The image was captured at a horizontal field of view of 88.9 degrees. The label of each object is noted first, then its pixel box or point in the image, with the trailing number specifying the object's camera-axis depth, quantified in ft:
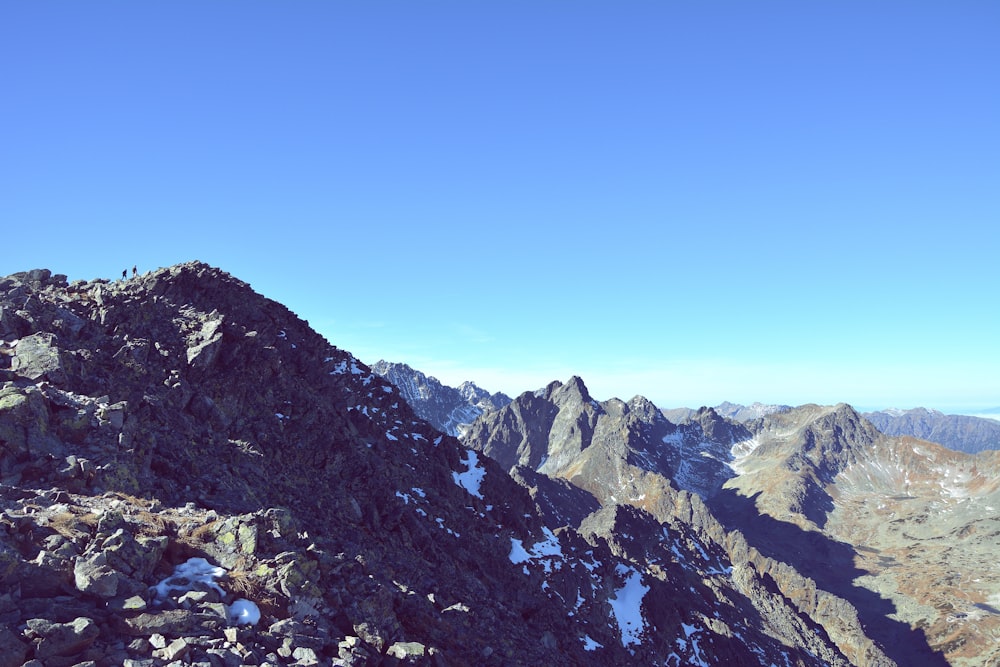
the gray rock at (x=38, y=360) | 121.39
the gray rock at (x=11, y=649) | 46.09
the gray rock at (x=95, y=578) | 56.39
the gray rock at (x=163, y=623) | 54.29
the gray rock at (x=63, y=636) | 48.01
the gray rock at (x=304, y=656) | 59.21
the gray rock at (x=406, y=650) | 75.92
